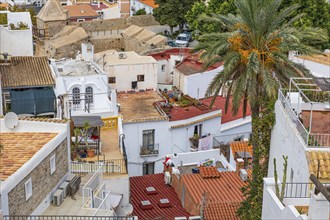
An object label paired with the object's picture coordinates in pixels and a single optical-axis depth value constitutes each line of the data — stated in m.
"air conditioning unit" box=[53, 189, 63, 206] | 22.06
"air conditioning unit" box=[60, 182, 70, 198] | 22.64
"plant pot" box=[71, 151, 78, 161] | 28.52
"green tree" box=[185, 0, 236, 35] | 57.97
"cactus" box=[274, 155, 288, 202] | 16.56
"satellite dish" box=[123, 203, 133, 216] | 26.29
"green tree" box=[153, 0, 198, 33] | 75.69
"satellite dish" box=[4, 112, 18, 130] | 23.06
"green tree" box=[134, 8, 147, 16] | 92.00
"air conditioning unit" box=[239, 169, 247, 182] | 29.88
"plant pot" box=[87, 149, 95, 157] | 29.92
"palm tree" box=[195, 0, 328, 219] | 24.45
